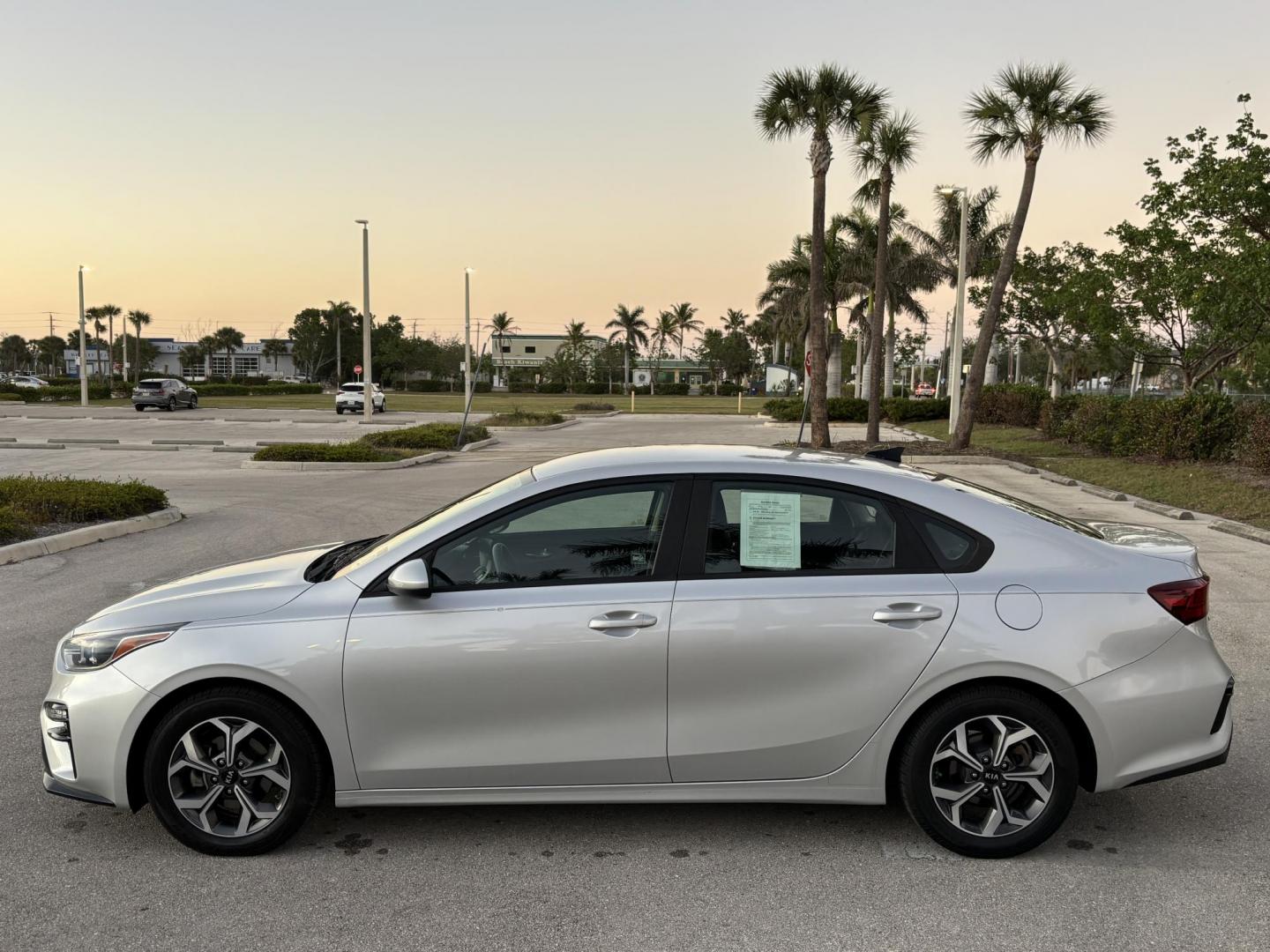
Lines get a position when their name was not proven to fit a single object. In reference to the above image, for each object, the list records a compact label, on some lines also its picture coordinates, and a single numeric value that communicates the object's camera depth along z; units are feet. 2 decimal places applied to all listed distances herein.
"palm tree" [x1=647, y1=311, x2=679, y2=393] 395.75
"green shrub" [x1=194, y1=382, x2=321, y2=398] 249.75
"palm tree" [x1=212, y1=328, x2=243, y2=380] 446.60
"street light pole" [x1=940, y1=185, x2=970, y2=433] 94.53
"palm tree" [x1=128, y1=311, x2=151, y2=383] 386.73
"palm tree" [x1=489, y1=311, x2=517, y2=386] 441.56
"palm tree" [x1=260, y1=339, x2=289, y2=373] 469.98
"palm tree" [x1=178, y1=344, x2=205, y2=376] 448.65
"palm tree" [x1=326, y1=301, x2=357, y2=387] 401.90
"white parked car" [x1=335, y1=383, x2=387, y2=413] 155.43
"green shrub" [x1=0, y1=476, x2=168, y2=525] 37.58
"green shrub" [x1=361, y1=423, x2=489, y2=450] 85.66
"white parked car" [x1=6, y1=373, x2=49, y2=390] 261.48
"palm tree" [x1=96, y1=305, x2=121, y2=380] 358.02
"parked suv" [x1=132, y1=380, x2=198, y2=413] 157.07
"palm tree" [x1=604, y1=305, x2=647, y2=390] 386.52
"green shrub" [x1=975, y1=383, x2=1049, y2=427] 107.86
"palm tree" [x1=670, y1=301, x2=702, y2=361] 404.81
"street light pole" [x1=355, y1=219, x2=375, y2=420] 114.01
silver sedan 11.93
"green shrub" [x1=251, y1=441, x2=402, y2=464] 69.41
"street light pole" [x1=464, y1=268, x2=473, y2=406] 120.67
